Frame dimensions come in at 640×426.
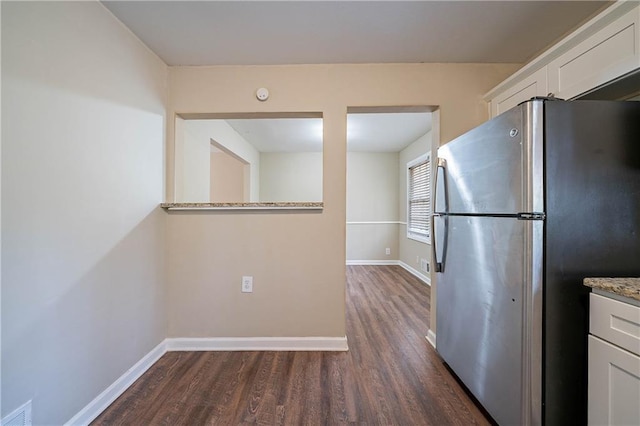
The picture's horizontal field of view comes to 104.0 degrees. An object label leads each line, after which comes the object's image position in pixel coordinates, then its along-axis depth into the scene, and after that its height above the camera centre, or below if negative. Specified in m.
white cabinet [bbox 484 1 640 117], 1.03 +0.76
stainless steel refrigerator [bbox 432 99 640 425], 1.05 -0.06
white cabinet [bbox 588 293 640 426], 0.84 -0.53
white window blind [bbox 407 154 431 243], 4.08 +0.27
